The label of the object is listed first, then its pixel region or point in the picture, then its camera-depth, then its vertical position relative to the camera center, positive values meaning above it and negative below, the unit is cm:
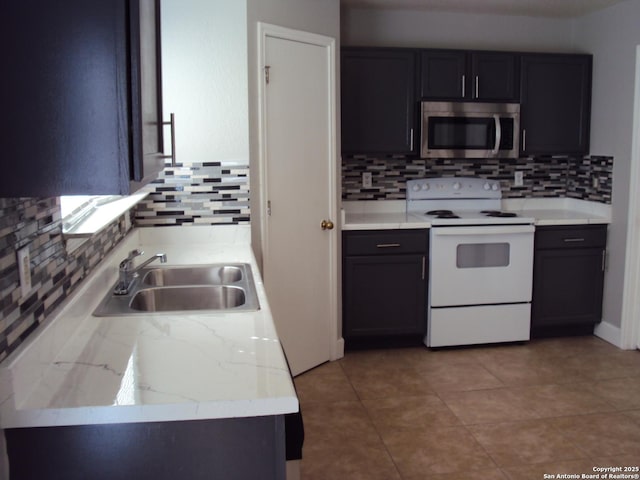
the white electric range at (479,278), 442 -86
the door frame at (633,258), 432 -72
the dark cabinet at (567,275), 460 -86
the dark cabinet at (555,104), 470 +31
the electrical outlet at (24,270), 152 -28
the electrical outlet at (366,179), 483 -22
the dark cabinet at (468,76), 452 +49
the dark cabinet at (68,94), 126 +10
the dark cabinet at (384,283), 437 -87
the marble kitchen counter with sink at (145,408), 143 -54
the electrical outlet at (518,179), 510 -23
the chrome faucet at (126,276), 247 -48
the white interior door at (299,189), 373 -23
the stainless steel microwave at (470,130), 455 +13
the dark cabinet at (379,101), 442 +31
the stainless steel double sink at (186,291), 234 -55
